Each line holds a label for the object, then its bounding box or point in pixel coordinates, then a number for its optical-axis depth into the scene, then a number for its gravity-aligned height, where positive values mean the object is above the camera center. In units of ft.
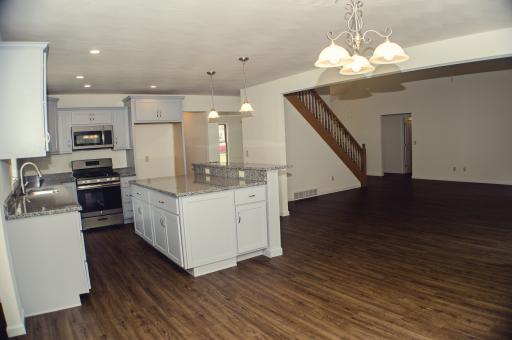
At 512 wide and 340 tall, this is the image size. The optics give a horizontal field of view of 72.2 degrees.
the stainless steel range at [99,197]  19.21 -2.43
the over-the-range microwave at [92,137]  20.25 +1.01
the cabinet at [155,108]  21.01 +2.63
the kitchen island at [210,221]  12.05 -2.66
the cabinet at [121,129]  21.29 +1.43
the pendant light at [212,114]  16.85 +1.65
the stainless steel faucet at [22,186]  12.85 -1.11
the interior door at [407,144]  35.32 -0.49
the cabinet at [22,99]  9.00 +1.53
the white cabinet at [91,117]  20.30 +2.18
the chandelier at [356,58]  7.06 +1.75
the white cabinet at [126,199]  20.30 -2.72
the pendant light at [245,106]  14.52 +1.80
